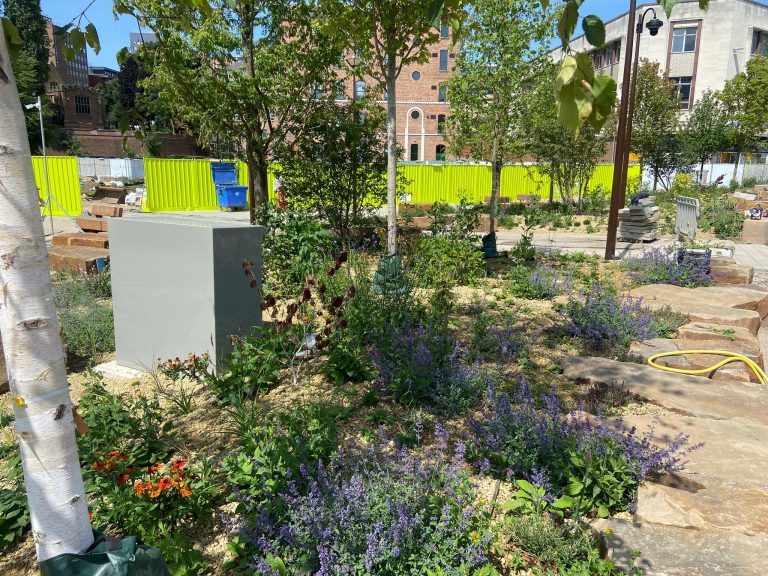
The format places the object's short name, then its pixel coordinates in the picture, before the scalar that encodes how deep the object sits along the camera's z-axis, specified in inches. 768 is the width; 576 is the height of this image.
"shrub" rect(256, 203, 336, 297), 288.0
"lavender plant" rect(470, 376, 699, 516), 111.4
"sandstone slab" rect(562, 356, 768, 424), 159.2
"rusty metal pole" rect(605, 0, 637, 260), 401.7
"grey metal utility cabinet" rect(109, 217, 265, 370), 182.1
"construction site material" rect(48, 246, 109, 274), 354.8
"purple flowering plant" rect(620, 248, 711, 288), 313.4
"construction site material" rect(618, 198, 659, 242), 584.1
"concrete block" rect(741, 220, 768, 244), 583.2
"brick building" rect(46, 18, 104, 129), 2920.8
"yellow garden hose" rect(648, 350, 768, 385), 189.9
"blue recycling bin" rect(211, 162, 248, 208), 963.3
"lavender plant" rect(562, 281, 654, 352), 217.1
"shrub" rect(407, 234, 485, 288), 296.2
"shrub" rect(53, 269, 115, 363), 225.3
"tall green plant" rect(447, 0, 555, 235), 478.6
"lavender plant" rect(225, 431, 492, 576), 92.7
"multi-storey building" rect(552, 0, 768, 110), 1674.5
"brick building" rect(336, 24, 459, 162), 2032.5
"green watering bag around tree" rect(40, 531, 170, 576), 71.4
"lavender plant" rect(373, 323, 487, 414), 152.3
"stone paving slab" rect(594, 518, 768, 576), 92.4
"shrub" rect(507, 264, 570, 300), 293.2
